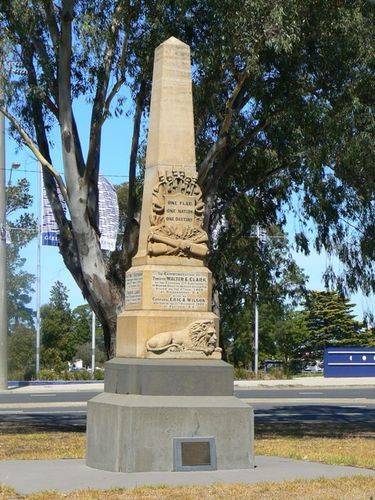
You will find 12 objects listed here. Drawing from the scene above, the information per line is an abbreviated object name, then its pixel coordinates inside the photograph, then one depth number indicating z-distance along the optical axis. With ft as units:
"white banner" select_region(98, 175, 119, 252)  91.91
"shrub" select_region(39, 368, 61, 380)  144.77
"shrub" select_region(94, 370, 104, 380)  144.04
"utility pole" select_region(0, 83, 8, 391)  111.24
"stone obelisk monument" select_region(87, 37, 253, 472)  37.93
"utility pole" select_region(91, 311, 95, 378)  167.84
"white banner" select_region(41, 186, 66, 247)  103.30
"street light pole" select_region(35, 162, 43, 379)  146.86
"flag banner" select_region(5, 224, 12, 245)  111.24
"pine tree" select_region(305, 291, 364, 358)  214.28
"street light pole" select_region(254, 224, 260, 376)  159.07
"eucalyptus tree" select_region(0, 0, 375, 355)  59.41
